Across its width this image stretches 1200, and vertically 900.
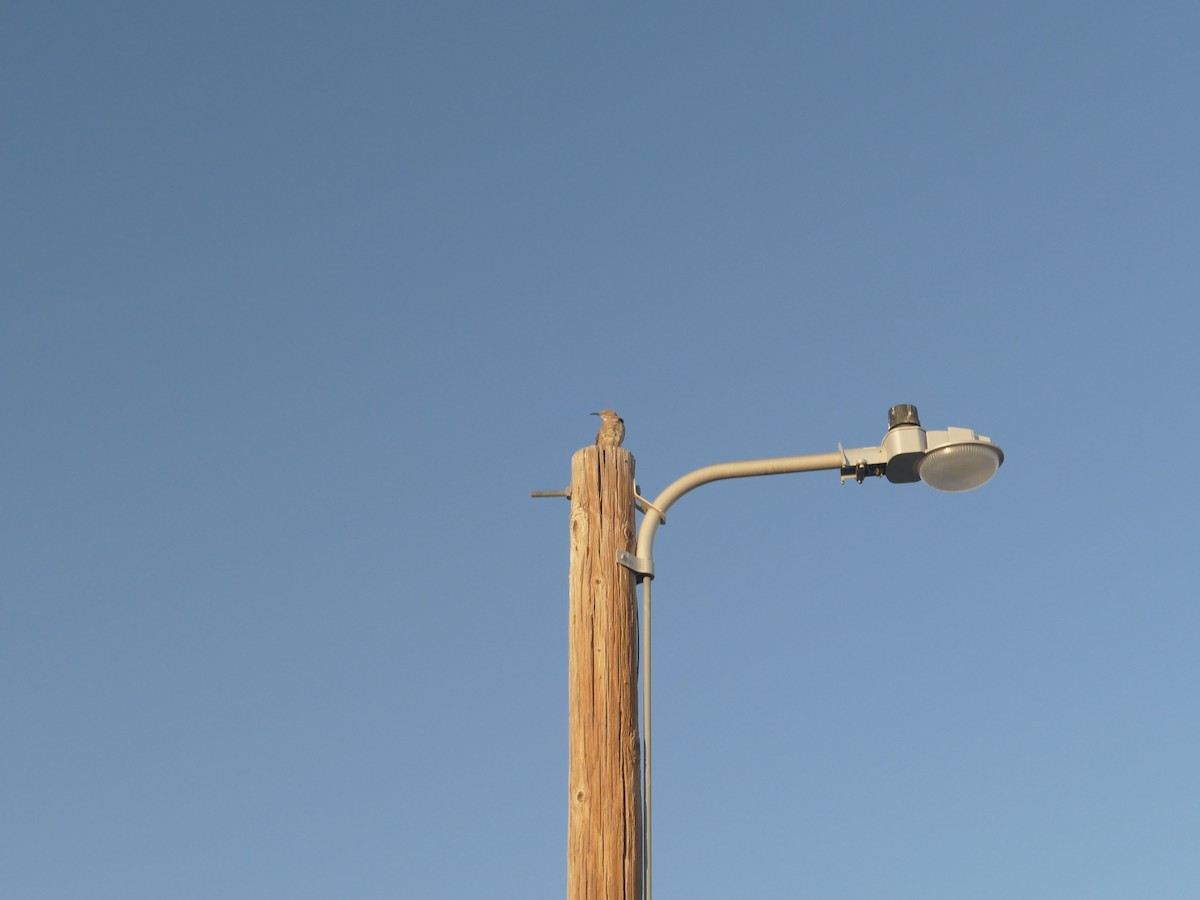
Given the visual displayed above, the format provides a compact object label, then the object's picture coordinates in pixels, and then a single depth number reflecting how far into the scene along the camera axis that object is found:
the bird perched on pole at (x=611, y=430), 6.95
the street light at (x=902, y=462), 6.73
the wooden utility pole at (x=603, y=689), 5.81
